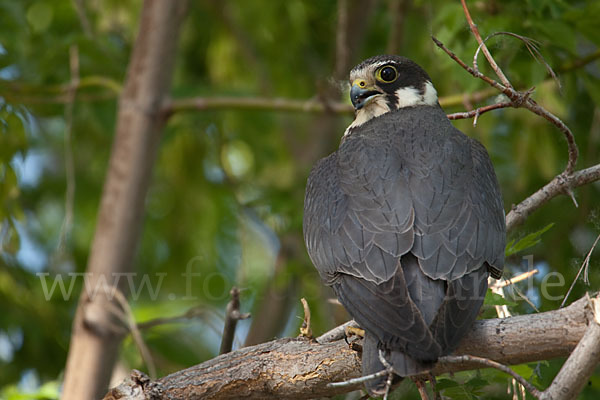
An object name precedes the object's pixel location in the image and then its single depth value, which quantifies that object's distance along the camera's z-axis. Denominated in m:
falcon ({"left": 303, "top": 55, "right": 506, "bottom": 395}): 5.54
